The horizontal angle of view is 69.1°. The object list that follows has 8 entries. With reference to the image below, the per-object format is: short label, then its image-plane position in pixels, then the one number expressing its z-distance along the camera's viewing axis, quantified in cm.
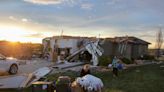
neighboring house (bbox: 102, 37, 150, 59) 1639
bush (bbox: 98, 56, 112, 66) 1271
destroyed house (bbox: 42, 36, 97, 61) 1593
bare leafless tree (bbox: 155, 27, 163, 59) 2972
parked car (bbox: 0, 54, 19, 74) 754
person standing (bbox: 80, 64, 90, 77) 504
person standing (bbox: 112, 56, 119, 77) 826
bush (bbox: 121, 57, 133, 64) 1509
